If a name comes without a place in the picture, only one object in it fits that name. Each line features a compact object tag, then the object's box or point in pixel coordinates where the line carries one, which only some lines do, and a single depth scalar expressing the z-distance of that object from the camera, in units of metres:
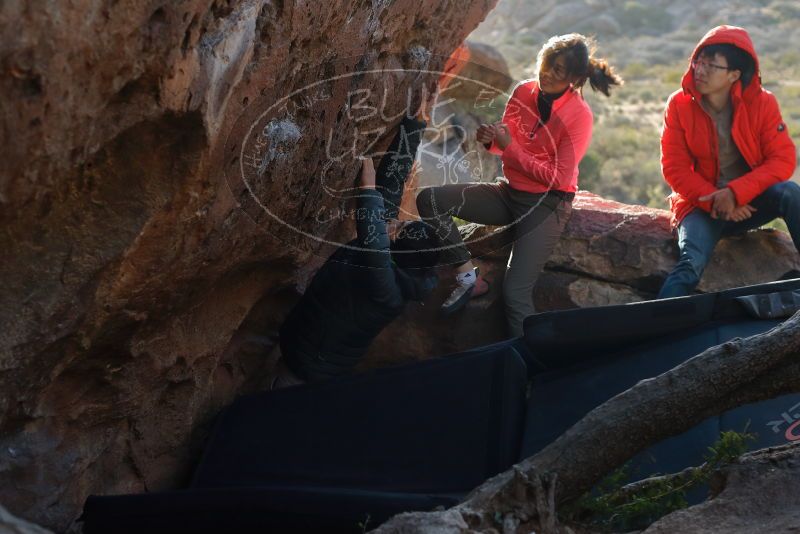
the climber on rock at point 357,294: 5.09
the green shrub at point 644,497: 3.78
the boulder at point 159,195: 3.19
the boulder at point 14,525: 3.09
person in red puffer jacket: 5.75
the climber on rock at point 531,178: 5.57
